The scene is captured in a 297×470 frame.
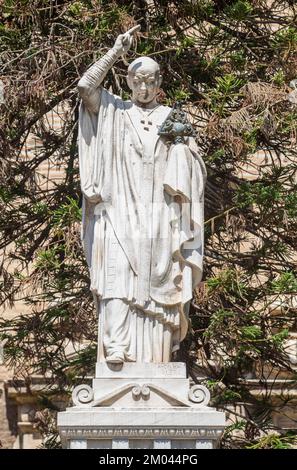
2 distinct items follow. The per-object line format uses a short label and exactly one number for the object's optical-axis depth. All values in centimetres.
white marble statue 1620
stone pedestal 1567
